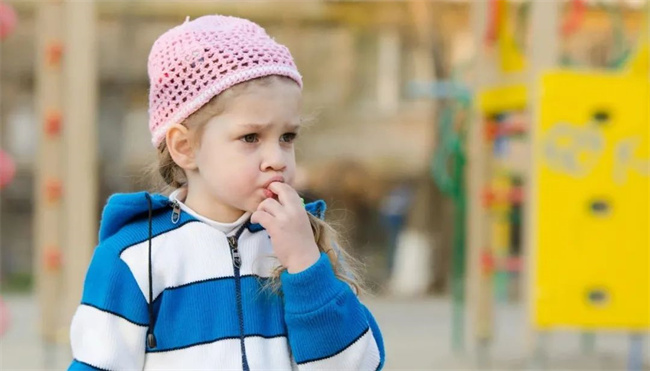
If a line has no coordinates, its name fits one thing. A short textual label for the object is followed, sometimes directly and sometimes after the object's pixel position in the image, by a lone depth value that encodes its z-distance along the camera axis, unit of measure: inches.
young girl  140.0
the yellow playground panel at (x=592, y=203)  402.6
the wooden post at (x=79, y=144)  458.9
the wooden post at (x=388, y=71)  1291.8
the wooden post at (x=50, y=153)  475.5
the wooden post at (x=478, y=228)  521.7
